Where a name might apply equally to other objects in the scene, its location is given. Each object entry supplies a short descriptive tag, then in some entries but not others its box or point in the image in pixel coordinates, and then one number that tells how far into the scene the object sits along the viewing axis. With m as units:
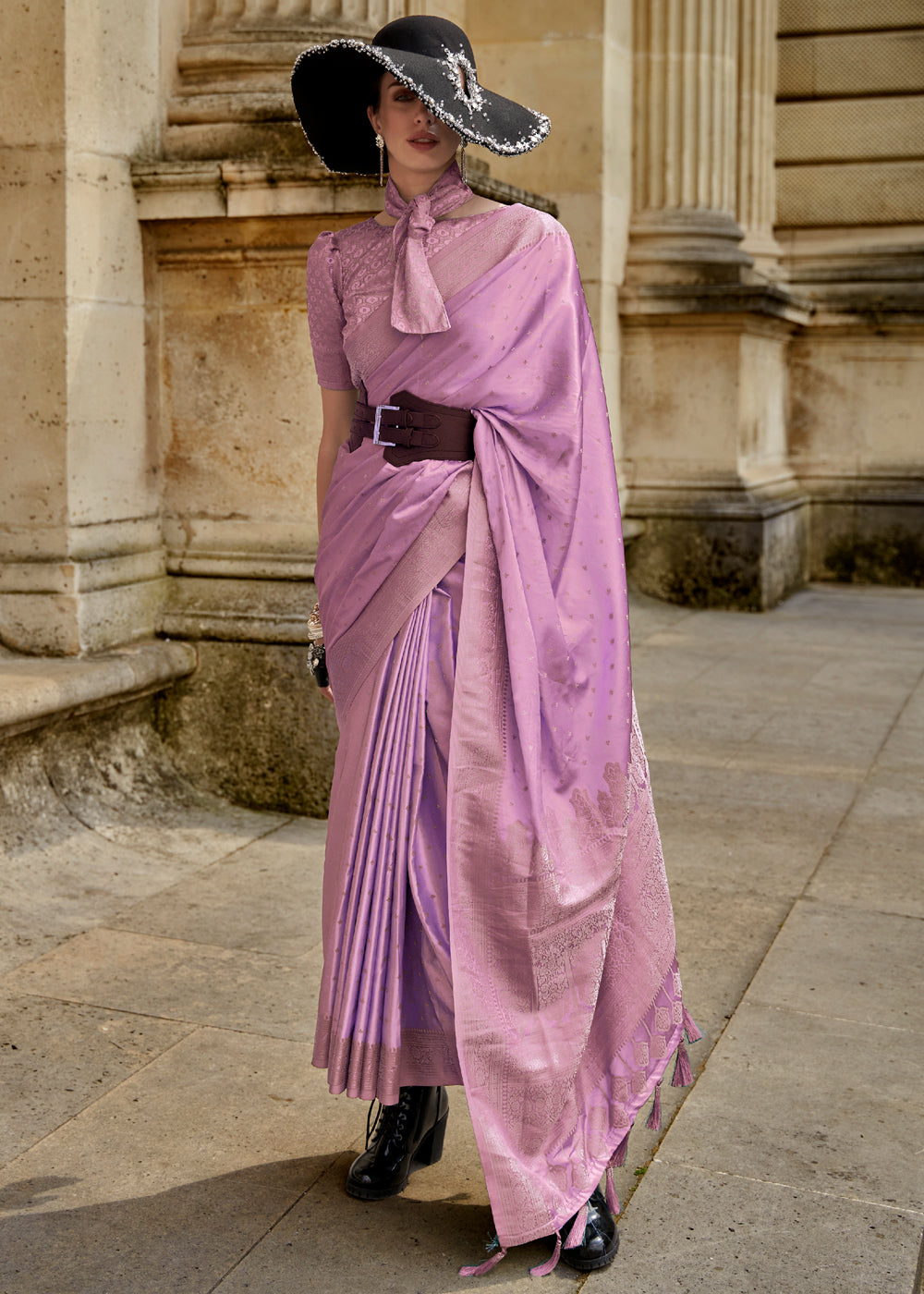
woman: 2.42
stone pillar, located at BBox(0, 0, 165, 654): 4.55
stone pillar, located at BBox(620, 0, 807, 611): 9.32
